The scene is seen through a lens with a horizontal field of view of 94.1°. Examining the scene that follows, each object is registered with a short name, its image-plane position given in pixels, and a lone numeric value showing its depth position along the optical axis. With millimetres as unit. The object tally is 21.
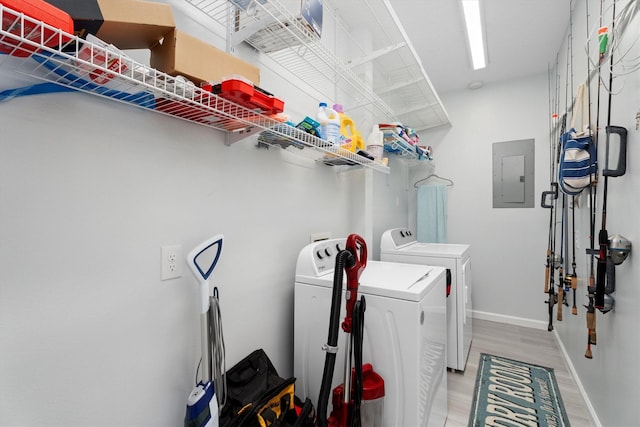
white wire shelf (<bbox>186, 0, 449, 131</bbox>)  1228
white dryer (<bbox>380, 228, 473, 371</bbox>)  2275
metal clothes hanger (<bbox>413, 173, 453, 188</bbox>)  3774
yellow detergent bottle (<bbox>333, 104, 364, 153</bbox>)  1845
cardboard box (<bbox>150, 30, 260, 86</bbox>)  898
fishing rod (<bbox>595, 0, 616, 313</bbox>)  1358
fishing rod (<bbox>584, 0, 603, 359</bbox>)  1454
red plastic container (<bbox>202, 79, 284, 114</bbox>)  888
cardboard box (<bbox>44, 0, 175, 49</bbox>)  710
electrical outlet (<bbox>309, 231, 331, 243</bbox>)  1909
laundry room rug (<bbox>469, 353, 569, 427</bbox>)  1866
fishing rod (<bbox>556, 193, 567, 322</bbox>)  2037
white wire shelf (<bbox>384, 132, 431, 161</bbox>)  2342
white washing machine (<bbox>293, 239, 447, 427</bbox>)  1299
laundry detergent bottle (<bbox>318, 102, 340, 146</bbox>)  1584
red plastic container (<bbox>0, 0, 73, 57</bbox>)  540
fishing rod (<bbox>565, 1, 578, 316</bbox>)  2045
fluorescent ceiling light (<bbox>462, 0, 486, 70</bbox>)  2110
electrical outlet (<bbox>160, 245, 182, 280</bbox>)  1098
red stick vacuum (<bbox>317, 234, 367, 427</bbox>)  1179
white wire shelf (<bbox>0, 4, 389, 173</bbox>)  596
